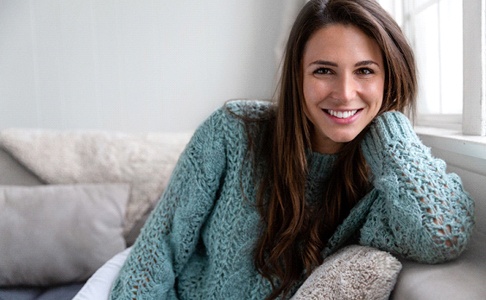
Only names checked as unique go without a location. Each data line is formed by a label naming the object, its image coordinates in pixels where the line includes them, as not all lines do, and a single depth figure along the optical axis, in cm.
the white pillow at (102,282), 106
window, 106
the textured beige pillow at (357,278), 76
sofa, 154
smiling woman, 96
